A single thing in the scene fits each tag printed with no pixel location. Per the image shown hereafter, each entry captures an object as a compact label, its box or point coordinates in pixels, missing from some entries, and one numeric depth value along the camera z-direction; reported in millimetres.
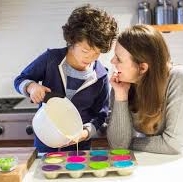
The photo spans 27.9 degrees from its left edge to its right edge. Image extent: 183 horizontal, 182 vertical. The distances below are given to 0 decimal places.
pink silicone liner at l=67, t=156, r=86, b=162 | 1192
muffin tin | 1110
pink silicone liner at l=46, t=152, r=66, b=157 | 1259
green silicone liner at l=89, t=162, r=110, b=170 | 1121
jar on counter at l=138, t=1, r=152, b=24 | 2324
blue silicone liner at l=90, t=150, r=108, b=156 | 1254
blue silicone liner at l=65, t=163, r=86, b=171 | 1117
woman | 1344
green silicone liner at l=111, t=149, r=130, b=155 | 1260
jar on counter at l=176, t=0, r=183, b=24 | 2275
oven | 2035
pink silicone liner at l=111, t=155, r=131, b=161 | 1193
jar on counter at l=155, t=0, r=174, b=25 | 2271
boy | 1453
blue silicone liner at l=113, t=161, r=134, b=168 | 1129
